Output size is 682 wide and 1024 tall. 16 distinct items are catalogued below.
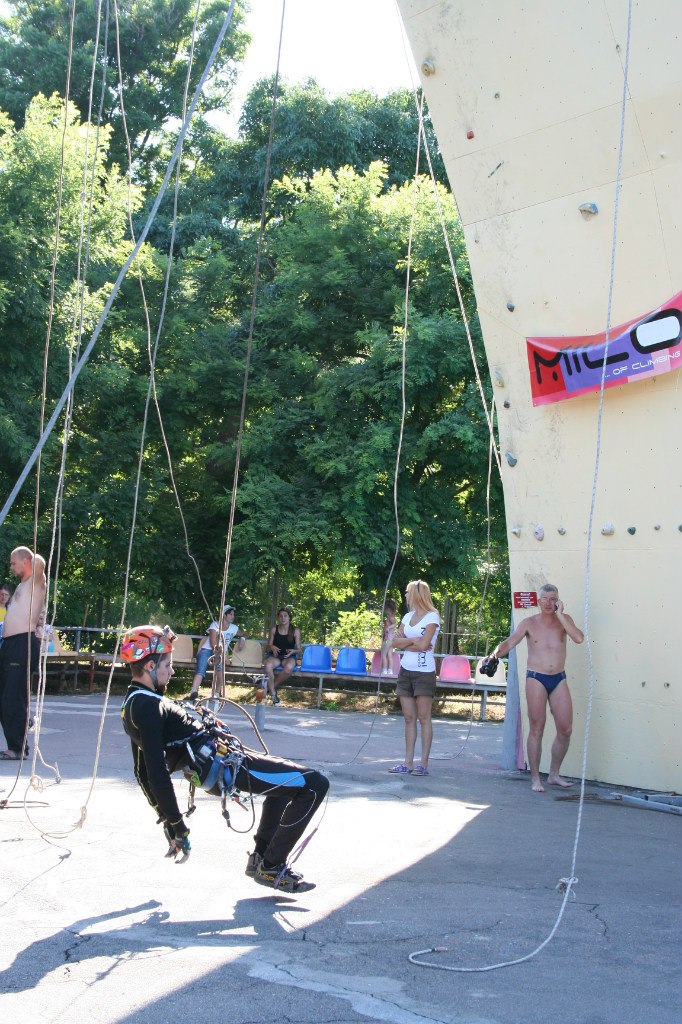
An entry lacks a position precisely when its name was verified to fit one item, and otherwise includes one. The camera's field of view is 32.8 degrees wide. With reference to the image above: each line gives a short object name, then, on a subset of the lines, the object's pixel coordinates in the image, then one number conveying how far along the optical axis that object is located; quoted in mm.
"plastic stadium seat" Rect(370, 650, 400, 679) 19705
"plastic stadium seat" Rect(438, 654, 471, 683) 19312
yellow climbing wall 9906
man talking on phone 10828
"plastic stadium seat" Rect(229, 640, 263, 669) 20969
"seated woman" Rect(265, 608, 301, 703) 19781
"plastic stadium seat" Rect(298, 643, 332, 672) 20297
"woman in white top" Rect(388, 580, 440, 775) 11305
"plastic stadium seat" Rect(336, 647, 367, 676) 19922
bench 18984
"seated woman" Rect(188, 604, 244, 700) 18859
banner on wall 10000
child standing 19672
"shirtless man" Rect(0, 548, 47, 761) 10383
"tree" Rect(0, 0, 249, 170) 29469
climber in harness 6043
